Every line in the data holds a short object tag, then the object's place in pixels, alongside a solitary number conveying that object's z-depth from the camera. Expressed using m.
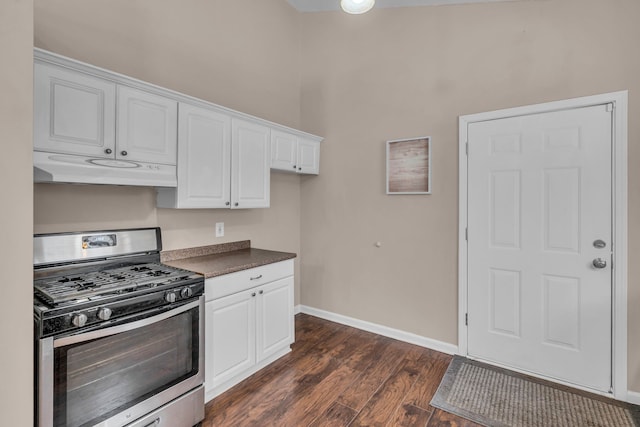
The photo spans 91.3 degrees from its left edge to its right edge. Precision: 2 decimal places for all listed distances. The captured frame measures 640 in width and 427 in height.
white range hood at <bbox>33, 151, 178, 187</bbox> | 1.57
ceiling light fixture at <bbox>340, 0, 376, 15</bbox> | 1.60
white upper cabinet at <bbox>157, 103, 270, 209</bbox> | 2.23
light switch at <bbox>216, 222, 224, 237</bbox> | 2.88
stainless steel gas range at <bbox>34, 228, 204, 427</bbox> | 1.38
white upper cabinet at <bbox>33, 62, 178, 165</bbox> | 1.58
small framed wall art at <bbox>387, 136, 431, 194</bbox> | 2.96
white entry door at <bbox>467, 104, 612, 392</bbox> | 2.25
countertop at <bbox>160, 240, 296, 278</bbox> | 2.24
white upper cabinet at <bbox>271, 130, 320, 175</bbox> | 2.99
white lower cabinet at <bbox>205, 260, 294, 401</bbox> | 2.14
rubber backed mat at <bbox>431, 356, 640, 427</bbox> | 1.99
